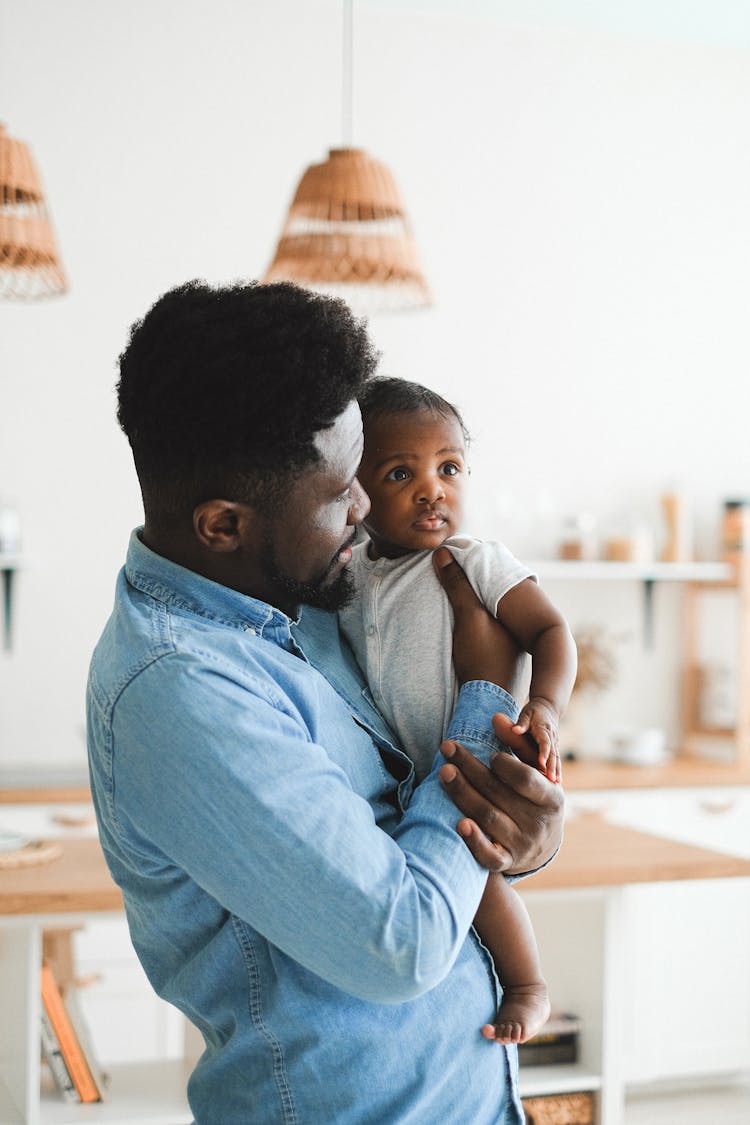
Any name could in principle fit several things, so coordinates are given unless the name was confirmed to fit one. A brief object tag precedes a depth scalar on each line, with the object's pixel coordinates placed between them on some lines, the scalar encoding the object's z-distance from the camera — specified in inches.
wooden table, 82.7
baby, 49.3
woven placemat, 90.1
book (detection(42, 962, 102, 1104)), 85.5
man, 37.2
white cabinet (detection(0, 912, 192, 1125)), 82.4
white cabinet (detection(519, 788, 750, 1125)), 156.9
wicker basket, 94.3
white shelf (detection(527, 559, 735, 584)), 179.8
